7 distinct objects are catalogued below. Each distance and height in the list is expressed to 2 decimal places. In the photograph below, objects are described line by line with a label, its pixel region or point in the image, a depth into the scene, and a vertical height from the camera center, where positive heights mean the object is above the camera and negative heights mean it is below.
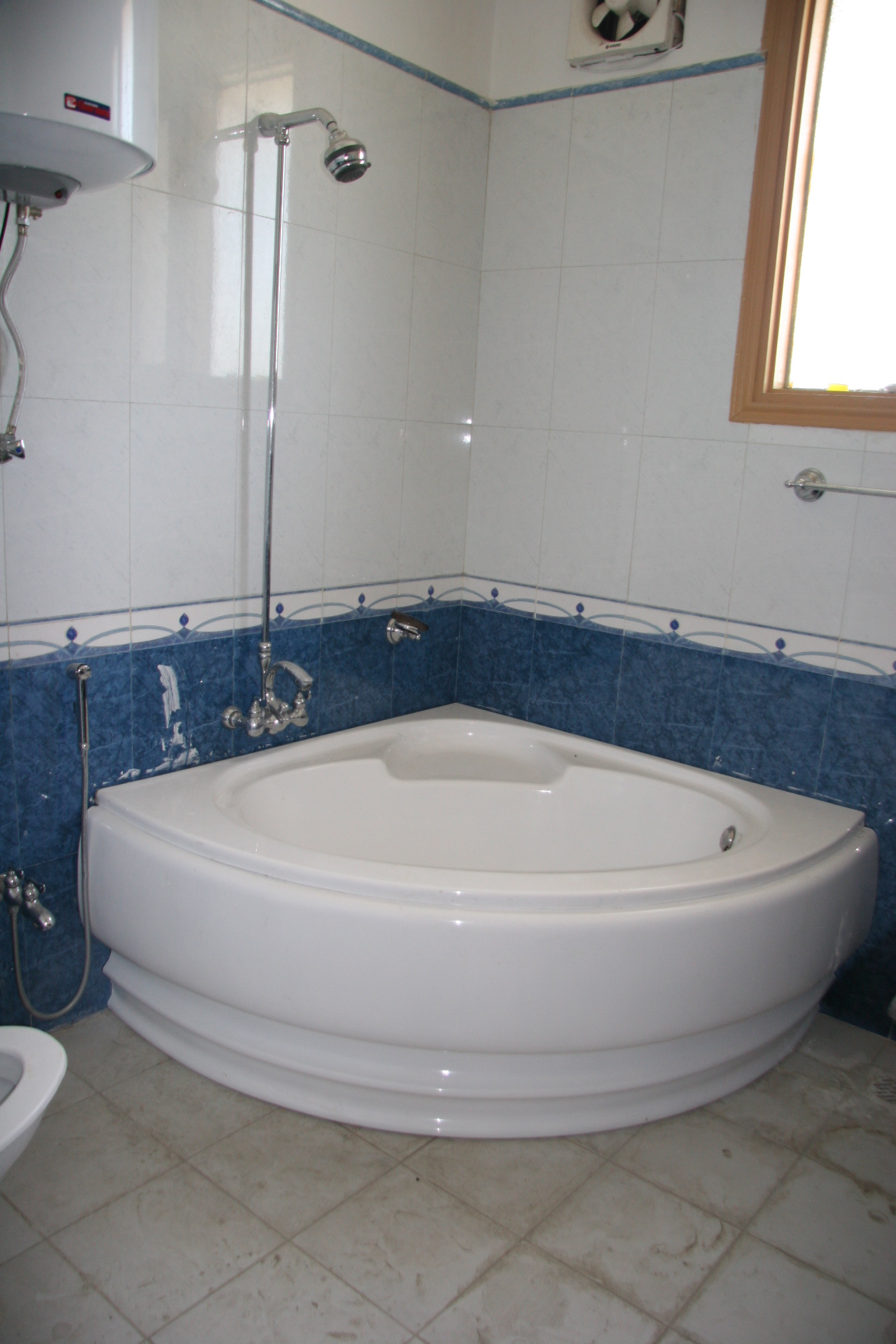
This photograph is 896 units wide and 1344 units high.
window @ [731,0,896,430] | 2.29 +0.60
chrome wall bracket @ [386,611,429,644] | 2.74 -0.42
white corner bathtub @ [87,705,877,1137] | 1.83 -0.89
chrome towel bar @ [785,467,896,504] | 2.32 +0.01
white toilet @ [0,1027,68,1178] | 1.28 -0.83
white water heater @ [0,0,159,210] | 1.41 +0.49
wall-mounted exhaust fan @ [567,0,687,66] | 2.42 +1.07
